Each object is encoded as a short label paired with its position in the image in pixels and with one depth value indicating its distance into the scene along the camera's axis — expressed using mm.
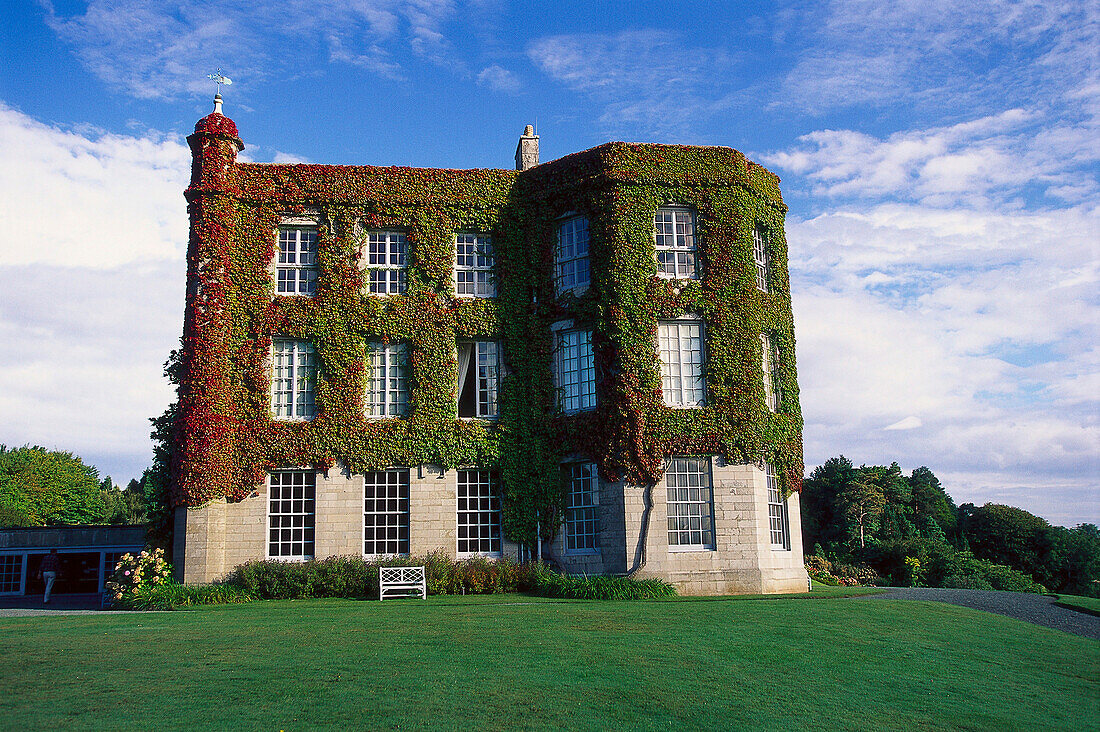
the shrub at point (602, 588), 20938
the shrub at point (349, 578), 22984
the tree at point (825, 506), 60875
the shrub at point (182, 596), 21391
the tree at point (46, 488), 74312
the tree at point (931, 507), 62125
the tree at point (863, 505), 57750
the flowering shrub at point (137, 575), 22531
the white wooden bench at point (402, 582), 22656
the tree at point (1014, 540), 53125
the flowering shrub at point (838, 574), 29859
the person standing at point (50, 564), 34062
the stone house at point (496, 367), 23641
